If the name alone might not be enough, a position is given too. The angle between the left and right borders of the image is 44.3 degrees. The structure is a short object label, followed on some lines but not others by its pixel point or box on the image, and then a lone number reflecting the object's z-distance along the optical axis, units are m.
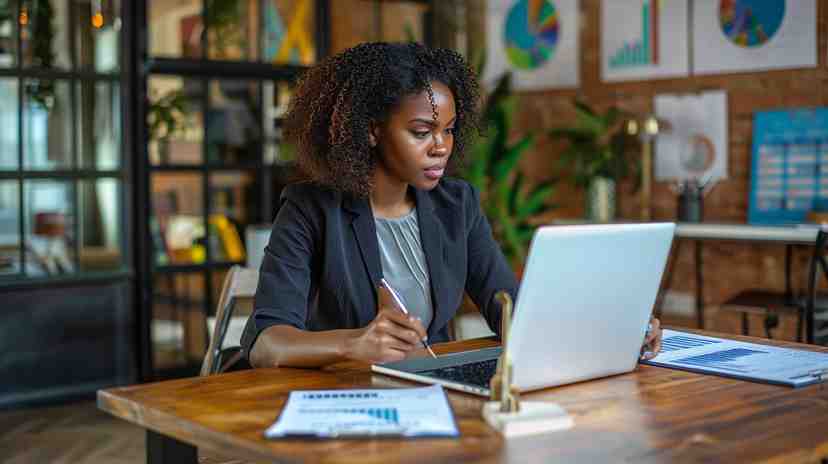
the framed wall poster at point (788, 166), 5.01
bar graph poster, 5.58
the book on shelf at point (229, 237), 5.09
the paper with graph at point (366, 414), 1.30
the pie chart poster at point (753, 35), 5.05
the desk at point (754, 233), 4.39
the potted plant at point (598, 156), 5.62
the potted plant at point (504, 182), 5.68
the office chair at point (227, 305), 2.39
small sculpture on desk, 1.32
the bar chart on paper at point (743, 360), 1.69
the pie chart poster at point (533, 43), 6.14
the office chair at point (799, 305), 4.00
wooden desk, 1.25
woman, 2.07
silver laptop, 1.43
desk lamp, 5.43
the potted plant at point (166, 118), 4.83
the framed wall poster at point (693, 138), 5.41
